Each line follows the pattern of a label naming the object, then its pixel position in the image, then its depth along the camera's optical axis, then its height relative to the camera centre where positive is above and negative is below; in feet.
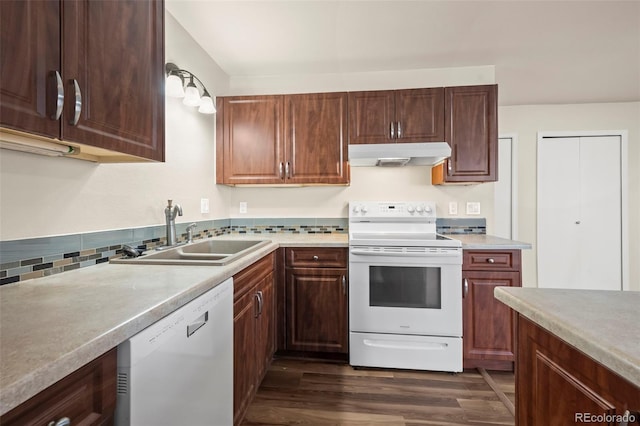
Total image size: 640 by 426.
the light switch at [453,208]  8.75 +0.08
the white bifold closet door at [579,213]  11.41 -0.10
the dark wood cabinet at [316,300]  7.16 -2.17
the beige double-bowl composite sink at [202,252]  4.37 -0.76
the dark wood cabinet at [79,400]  1.61 -1.17
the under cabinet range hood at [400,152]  7.04 +1.41
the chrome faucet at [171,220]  5.74 -0.18
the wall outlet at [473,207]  8.73 +0.10
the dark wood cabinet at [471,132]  7.73 +2.06
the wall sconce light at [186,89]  5.90 +2.56
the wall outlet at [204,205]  7.54 +0.15
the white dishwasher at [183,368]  2.30 -1.53
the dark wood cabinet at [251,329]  4.67 -2.17
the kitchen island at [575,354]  1.83 -1.07
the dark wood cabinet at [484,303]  6.82 -2.15
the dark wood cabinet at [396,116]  7.86 +2.56
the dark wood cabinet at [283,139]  8.11 +1.99
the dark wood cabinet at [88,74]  2.36 +1.36
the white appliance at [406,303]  6.72 -2.15
